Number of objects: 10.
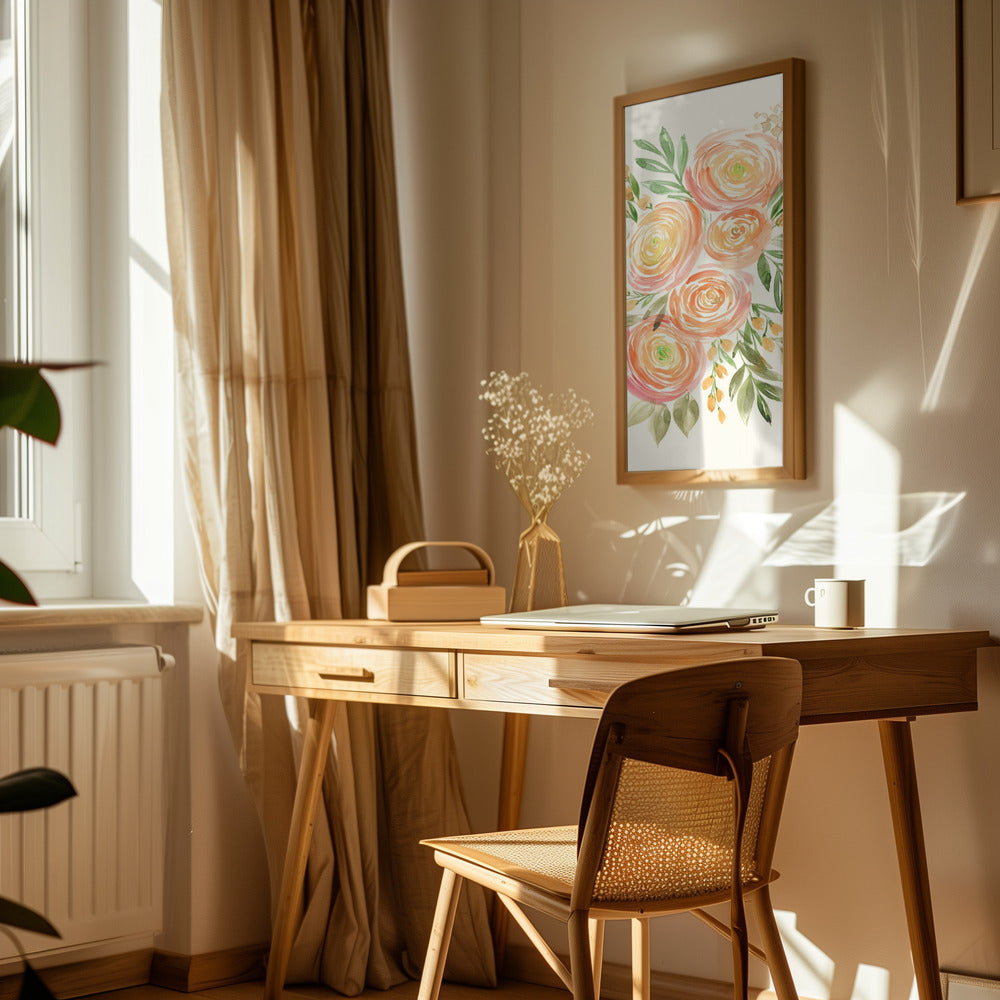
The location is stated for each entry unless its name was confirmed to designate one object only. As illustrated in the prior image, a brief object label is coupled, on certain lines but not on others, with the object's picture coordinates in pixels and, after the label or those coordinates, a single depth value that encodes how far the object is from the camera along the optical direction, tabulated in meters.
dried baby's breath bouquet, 2.52
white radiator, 2.27
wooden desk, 1.83
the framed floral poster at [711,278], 2.34
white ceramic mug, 2.07
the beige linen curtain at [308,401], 2.48
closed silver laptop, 1.94
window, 2.57
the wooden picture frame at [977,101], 2.12
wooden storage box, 2.37
